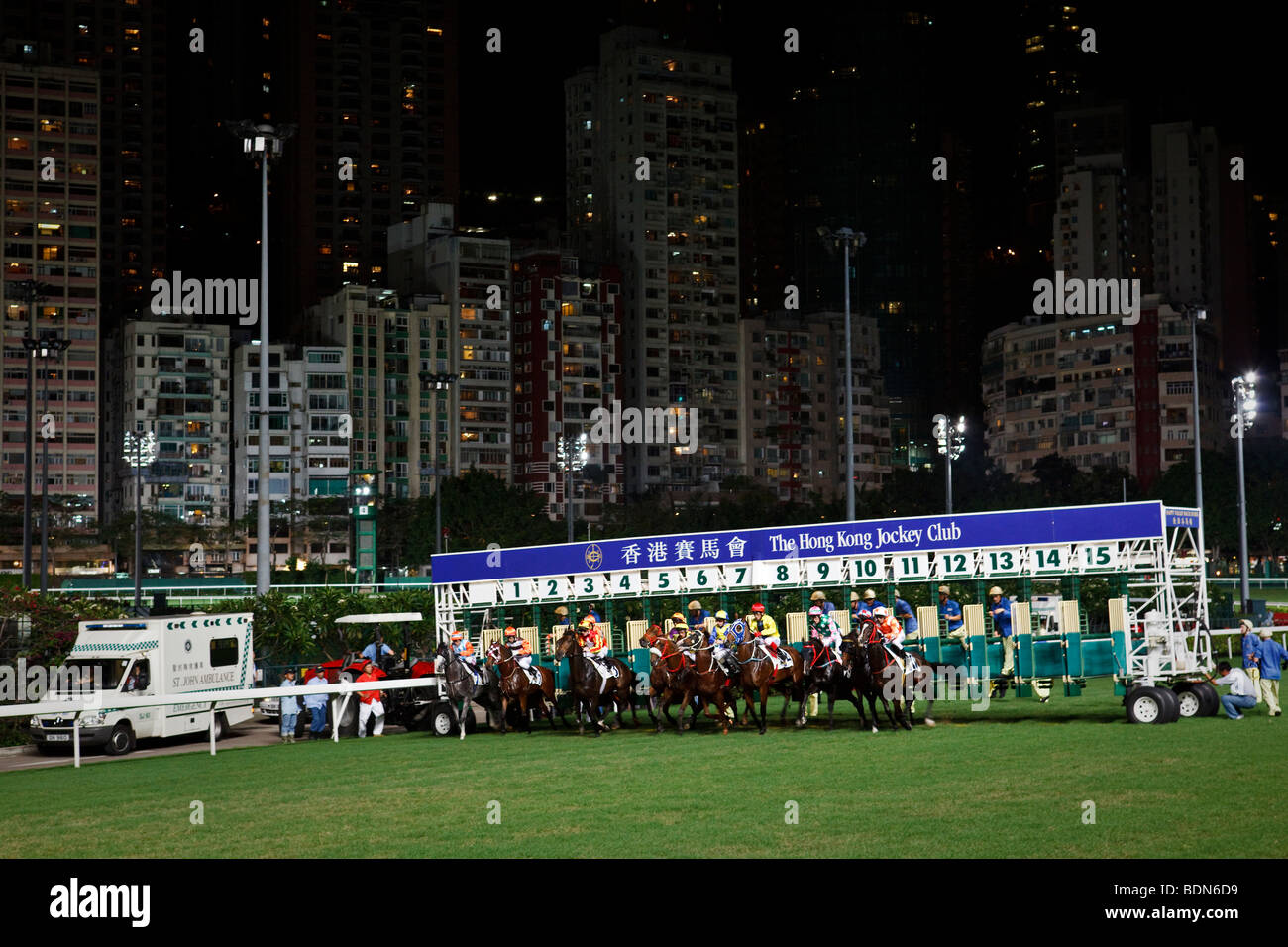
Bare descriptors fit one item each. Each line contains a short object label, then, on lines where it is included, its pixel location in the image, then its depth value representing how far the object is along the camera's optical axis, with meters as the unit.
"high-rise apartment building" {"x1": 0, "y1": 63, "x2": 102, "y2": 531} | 131.62
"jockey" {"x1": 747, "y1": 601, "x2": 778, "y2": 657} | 23.92
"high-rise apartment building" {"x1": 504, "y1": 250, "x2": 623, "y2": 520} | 138.38
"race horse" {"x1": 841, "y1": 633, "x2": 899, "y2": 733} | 22.50
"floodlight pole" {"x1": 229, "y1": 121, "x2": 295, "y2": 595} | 34.88
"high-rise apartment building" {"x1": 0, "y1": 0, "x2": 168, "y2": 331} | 181.50
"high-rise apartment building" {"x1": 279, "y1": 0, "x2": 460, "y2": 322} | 176.62
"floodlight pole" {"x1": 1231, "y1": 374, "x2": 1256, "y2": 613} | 43.94
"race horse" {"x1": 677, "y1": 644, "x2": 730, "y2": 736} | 23.52
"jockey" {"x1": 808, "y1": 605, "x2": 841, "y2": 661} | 22.98
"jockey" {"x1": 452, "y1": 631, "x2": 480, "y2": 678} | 26.09
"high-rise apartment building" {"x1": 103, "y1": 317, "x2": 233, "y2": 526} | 128.00
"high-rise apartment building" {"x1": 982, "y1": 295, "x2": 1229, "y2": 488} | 139.38
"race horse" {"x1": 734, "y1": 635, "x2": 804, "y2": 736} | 23.25
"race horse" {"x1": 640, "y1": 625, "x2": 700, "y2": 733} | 23.88
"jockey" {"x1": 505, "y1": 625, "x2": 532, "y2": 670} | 25.92
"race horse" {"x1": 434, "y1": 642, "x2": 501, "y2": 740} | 25.73
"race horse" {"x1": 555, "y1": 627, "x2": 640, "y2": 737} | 24.67
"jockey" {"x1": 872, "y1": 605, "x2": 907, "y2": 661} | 22.45
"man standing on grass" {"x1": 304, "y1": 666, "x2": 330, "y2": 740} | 28.06
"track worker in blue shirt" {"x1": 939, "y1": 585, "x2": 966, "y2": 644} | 25.19
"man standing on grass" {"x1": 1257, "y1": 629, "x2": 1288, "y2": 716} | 22.29
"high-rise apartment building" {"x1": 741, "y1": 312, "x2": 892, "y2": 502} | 157.88
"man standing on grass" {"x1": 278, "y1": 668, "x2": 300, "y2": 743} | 27.84
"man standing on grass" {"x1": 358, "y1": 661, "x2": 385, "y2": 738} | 27.78
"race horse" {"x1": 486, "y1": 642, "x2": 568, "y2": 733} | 25.75
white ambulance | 26.09
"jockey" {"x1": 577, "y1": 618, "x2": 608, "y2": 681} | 24.92
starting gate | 22.56
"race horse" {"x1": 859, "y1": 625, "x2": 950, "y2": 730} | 22.39
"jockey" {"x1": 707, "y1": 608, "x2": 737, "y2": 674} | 23.61
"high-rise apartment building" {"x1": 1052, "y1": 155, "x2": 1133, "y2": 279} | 179.75
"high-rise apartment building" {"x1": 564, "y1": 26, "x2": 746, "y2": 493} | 152.25
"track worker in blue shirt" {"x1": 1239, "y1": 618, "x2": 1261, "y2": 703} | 22.41
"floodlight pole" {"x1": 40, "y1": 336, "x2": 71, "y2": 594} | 52.94
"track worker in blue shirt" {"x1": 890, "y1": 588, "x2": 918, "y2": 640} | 24.27
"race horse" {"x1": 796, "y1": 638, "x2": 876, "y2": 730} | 22.95
